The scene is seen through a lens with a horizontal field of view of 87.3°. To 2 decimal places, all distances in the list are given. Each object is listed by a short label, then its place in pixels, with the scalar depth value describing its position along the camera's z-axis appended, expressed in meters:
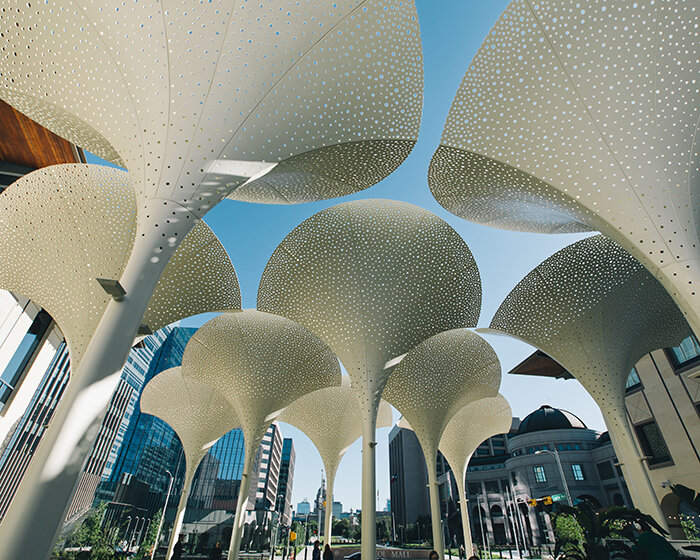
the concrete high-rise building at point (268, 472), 71.81
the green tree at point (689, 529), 16.05
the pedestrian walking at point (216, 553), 10.76
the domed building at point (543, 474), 36.72
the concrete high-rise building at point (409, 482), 65.31
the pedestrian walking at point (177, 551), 10.34
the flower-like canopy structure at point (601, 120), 5.41
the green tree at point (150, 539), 17.23
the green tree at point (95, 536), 13.64
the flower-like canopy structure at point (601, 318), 9.80
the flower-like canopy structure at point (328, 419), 20.31
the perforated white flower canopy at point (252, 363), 14.28
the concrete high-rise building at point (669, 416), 16.83
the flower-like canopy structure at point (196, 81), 4.89
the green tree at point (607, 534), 5.64
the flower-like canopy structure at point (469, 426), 19.50
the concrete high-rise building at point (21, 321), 9.66
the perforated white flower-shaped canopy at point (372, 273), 10.81
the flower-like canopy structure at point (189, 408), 18.38
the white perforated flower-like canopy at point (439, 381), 14.96
